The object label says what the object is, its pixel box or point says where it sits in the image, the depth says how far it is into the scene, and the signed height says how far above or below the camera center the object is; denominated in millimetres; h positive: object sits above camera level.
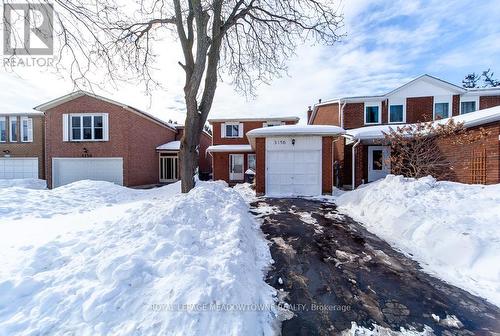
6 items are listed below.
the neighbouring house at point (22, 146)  19047 +1154
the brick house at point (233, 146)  21094 +1272
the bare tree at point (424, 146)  9876 +656
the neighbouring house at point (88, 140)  17578 +1496
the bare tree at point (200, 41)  8641 +4755
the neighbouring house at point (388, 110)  15766 +3512
